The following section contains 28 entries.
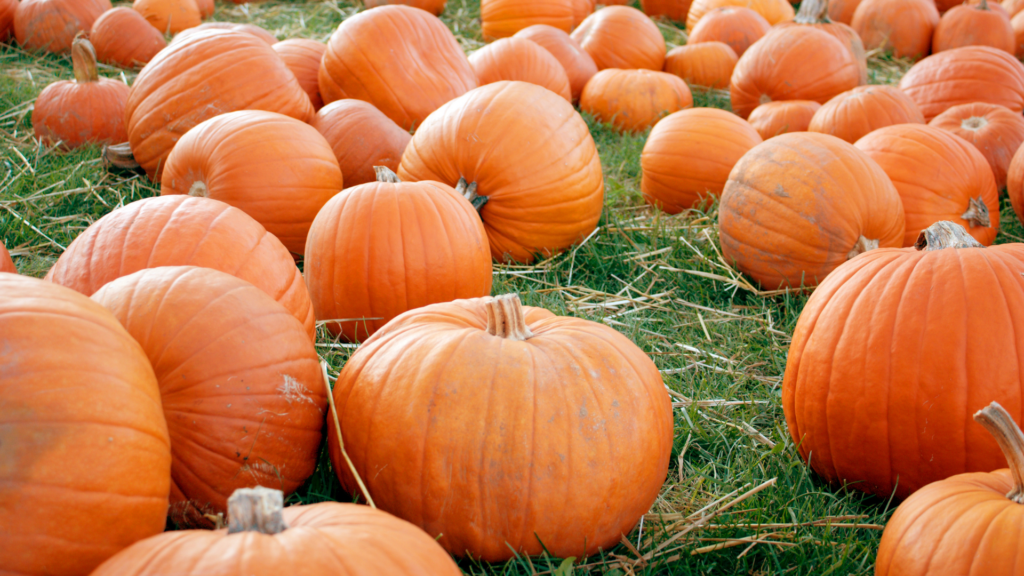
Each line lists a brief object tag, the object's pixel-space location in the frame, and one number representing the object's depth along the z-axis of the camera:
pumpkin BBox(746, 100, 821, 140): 4.98
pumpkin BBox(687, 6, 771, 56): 6.72
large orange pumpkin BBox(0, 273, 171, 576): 1.31
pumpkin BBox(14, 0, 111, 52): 5.74
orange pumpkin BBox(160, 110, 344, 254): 3.24
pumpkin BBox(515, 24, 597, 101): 5.97
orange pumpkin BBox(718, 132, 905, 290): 3.29
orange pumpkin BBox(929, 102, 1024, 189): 4.34
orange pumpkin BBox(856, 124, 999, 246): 3.57
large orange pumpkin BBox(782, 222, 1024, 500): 2.01
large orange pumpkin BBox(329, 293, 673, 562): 1.80
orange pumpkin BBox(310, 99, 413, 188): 3.96
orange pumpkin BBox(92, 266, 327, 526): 1.77
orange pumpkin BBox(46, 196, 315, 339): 2.22
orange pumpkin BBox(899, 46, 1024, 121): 5.04
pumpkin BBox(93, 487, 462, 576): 1.24
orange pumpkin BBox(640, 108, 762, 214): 4.22
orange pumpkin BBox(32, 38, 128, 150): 4.31
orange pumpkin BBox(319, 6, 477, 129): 4.36
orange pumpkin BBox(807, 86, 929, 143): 4.38
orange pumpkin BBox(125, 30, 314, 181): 3.75
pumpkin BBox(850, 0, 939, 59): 7.24
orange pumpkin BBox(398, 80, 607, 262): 3.47
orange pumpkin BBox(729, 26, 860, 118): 5.30
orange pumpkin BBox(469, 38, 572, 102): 5.31
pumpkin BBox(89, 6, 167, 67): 5.66
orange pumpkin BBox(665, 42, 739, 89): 6.37
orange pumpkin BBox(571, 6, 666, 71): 6.49
